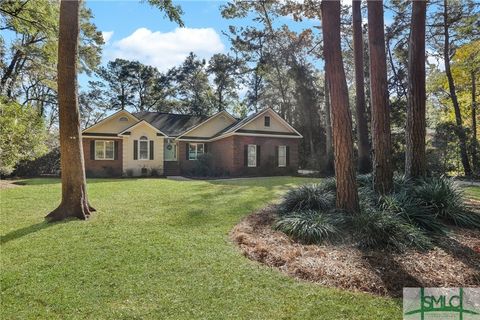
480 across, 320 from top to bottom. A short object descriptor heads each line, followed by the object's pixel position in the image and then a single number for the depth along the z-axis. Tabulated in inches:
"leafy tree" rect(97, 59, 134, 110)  1454.2
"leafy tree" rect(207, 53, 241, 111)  1318.9
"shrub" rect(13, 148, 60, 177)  804.6
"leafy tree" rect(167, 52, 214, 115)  1397.6
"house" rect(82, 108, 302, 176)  826.2
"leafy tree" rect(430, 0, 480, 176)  669.8
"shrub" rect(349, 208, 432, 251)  190.8
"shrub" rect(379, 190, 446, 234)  223.9
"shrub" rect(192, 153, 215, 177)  836.0
